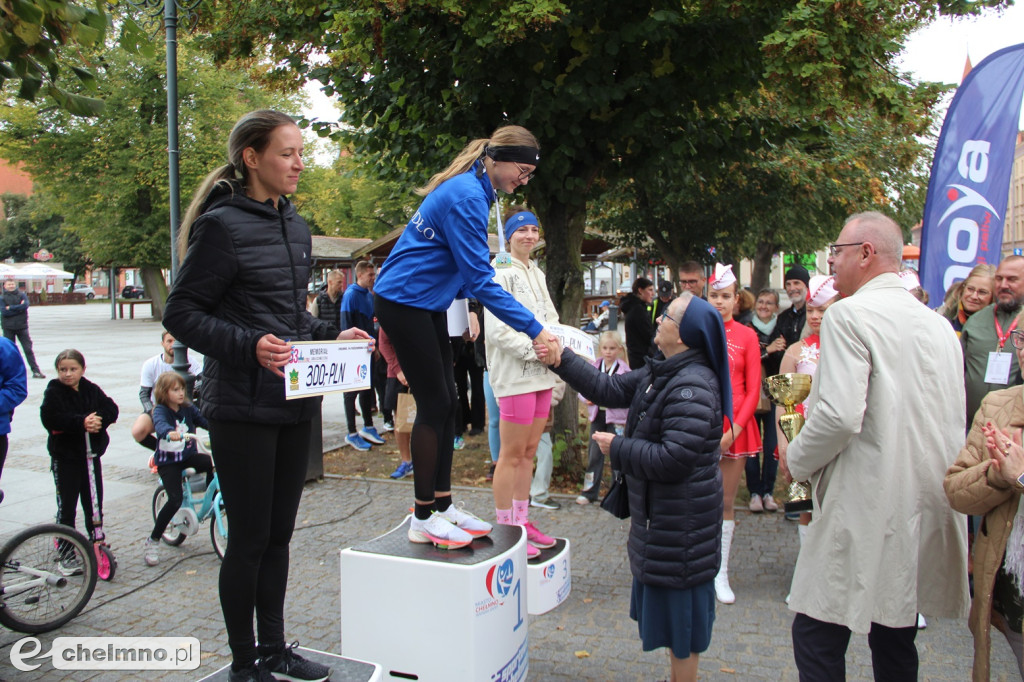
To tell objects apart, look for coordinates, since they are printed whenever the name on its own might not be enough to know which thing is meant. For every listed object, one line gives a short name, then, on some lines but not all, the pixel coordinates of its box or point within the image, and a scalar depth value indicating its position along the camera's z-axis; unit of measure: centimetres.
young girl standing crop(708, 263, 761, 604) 479
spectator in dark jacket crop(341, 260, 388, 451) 902
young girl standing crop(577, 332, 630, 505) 645
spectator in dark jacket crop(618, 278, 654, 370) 841
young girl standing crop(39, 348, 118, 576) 491
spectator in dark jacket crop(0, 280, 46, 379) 1512
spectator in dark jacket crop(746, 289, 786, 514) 645
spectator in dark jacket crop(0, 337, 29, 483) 450
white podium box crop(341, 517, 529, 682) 304
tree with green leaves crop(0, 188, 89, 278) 6844
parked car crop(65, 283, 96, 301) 6519
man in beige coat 267
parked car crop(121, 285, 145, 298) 6521
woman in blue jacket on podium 334
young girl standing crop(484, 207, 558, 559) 453
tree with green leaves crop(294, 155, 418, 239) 3828
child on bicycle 530
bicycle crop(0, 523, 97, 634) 417
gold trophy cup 325
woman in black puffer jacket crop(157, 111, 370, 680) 258
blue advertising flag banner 583
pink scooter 498
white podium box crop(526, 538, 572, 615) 400
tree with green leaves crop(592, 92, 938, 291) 1503
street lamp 782
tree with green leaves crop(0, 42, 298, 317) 3341
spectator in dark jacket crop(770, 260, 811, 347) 669
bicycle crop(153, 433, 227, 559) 527
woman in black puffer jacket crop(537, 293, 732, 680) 308
